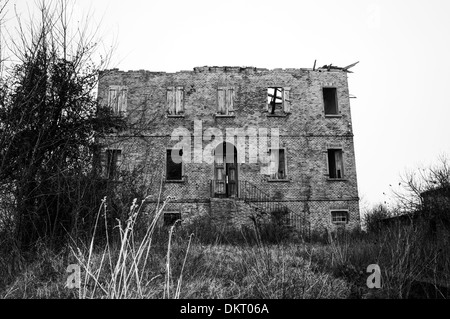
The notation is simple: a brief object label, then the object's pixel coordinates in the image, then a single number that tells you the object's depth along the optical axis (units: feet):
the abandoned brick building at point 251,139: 56.44
